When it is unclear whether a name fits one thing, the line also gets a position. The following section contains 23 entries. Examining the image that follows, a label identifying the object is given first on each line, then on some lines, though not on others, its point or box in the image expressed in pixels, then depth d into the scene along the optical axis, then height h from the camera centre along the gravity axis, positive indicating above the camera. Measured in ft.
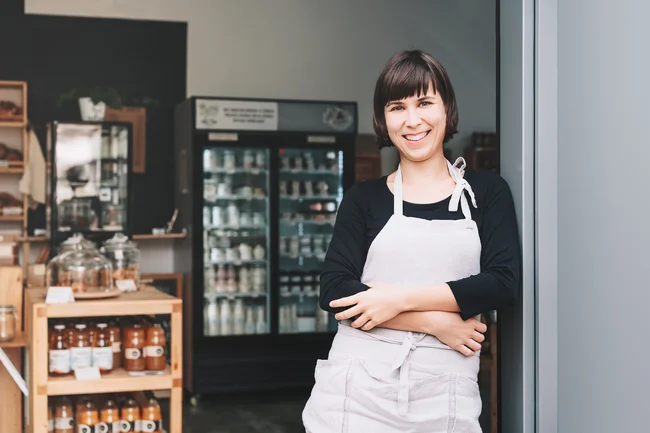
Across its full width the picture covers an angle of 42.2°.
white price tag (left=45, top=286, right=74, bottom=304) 11.64 -1.06
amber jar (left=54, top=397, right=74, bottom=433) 12.00 -2.84
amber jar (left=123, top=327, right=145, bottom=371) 12.10 -1.88
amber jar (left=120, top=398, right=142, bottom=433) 12.23 -2.90
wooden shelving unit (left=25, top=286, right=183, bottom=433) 11.46 -2.01
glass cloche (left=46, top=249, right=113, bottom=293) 12.71 -0.81
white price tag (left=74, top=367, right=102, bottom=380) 11.64 -2.14
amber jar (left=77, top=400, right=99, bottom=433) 11.98 -2.85
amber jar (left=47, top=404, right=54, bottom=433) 12.00 -2.87
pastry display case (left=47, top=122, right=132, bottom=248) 17.38 +0.91
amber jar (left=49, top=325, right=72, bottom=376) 11.64 -1.87
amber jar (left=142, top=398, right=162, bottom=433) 12.34 -2.91
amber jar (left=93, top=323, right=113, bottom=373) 11.89 -1.88
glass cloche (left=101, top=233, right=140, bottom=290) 15.23 -0.59
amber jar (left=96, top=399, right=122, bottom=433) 12.11 -2.89
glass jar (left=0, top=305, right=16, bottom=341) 13.15 -1.63
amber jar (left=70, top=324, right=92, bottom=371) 11.75 -1.85
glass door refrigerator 20.70 -0.25
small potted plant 17.75 +2.55
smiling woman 6.85 -0.51
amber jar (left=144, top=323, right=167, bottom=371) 12.15 -1.86
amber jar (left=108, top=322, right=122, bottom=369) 12.22 -1.80
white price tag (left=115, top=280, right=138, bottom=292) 13.34 -1.05
